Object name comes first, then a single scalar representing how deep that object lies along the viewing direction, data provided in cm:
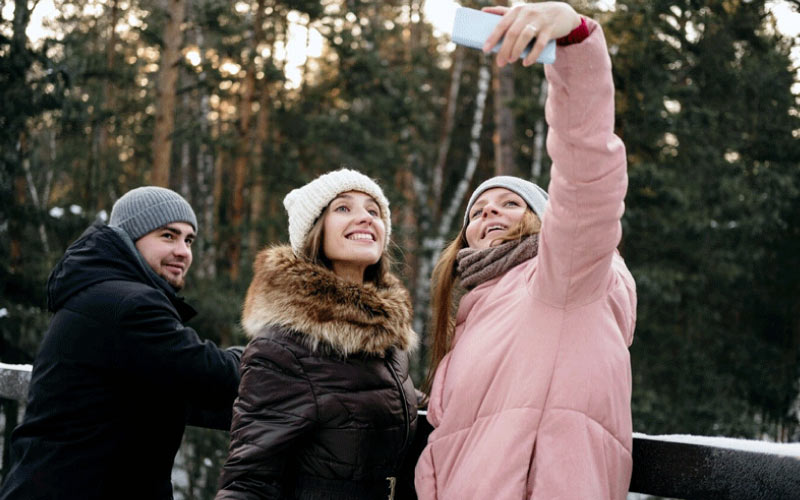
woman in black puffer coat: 209
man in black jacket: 249
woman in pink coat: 165
